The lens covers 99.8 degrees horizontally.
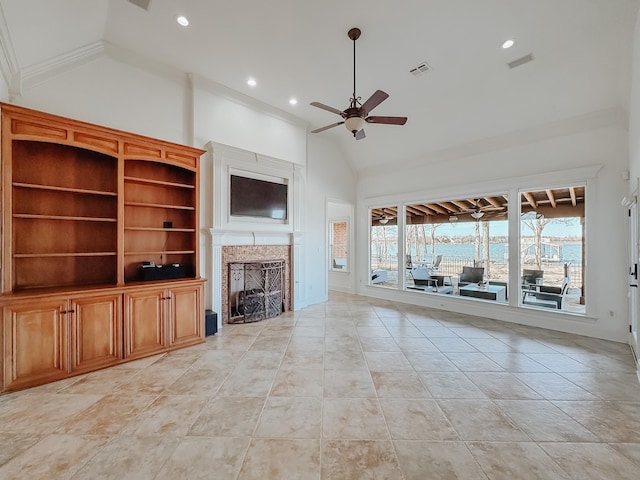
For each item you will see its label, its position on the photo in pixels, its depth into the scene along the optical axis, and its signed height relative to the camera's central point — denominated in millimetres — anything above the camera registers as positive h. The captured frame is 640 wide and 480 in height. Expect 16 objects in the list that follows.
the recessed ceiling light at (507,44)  3473 +2562
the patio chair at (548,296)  4809 -1038
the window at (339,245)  8000 -136
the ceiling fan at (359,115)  3232 +1571
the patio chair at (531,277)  5117 -704
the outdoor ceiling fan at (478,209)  5742 +667
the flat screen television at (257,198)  4934 +831
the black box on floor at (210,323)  4250 -1302
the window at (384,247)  7112 -177
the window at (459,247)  5543 -162
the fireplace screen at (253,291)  4984 -963
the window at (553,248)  4637 -152
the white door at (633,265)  3389 -333
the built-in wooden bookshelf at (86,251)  2766 -123
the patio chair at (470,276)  6020 -809
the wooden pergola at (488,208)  4676 +692
